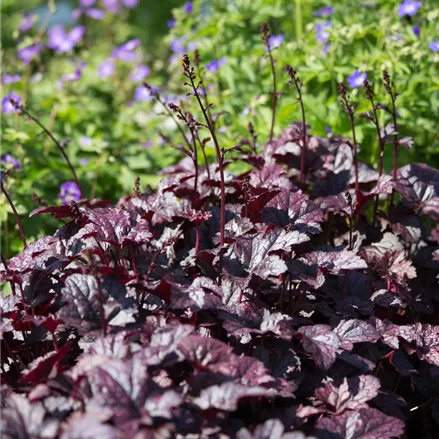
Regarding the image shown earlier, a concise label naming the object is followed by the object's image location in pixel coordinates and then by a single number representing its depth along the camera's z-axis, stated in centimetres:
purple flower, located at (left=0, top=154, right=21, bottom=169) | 313
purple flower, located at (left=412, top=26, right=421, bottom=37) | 332
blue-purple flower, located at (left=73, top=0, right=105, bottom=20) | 514
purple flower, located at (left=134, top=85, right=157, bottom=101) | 441
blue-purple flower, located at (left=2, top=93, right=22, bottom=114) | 330
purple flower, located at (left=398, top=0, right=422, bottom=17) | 328
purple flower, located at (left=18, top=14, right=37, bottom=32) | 421
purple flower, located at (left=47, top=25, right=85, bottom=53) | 432
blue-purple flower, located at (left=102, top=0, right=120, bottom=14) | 652
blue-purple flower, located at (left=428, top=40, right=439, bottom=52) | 312
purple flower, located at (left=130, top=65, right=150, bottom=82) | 445
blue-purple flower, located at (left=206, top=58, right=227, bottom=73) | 360
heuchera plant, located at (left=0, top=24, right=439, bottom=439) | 139
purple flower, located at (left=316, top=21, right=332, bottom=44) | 312
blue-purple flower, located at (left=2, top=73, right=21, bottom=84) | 392
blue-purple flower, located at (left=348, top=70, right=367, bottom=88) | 298
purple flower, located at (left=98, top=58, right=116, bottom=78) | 452
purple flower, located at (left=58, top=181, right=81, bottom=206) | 303
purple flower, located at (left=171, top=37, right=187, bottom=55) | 401
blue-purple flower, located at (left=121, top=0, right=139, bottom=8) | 652
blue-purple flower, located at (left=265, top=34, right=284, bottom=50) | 361
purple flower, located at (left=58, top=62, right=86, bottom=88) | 403
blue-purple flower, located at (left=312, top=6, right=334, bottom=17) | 372
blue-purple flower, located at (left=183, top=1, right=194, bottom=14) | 392
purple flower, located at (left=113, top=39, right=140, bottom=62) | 469
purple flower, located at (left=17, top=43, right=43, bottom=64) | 396
